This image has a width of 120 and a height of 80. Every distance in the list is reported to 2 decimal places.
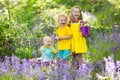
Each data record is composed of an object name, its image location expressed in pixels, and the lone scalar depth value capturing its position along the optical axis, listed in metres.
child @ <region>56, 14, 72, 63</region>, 7.09
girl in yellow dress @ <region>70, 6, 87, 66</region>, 7.09
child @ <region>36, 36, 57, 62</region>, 7.31
